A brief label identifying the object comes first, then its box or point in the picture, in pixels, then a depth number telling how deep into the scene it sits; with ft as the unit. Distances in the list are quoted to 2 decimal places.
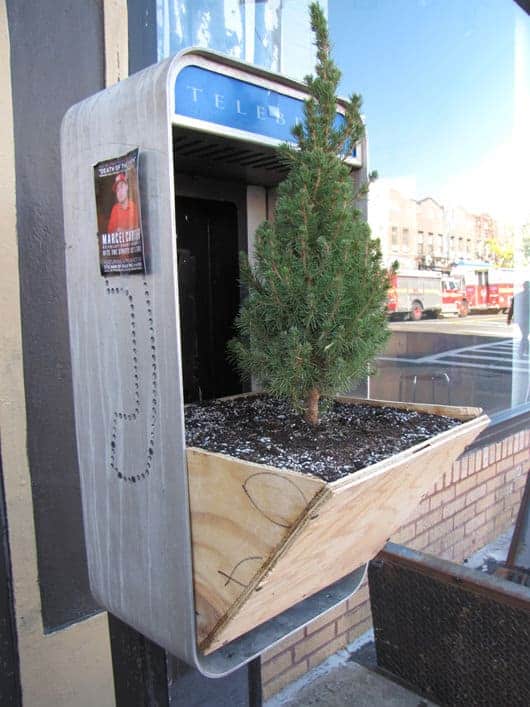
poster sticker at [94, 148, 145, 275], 3.54
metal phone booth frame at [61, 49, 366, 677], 3.46
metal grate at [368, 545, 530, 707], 6.36
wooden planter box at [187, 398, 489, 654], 3.14
